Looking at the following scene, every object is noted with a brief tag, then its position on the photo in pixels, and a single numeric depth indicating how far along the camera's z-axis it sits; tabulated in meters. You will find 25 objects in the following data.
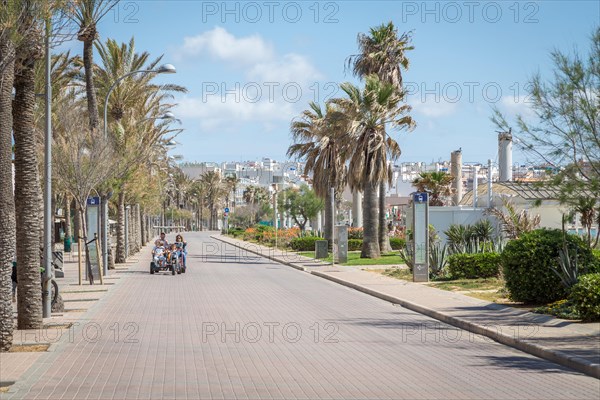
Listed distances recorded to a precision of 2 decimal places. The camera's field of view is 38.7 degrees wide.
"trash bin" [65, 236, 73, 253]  56.51
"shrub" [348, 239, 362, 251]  53.88
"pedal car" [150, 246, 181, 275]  32.97
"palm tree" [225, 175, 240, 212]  155.88
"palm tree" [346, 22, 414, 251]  47.09
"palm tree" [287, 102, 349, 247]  51.75
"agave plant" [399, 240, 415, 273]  29.99
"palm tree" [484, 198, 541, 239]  32.38
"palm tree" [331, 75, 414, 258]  41.38
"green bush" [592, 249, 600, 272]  18.03
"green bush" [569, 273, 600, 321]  15.38
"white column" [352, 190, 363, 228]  64.00
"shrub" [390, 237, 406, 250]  53.19
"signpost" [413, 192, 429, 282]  27.48
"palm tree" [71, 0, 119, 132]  28.18
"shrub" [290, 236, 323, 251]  57.00
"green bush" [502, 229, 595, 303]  18.41
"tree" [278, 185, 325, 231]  87.75
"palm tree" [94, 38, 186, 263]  34.23
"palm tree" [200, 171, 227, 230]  153.62
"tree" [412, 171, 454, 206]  64.56
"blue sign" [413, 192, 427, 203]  27.00
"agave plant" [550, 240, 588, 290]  17.72
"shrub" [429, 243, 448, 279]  29.06
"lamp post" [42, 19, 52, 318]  17.17
